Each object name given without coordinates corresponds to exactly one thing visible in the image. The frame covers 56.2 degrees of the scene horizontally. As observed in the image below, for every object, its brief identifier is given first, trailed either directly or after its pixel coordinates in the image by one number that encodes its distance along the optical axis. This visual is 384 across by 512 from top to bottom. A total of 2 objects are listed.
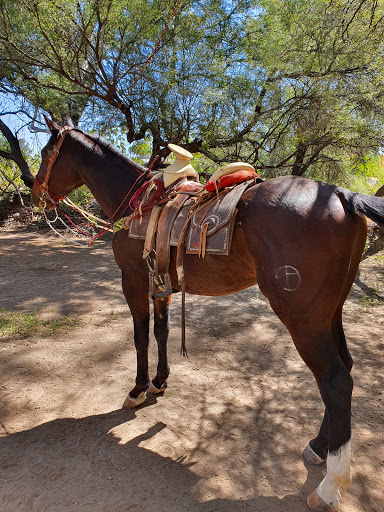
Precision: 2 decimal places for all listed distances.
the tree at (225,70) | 6.52
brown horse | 2.05
